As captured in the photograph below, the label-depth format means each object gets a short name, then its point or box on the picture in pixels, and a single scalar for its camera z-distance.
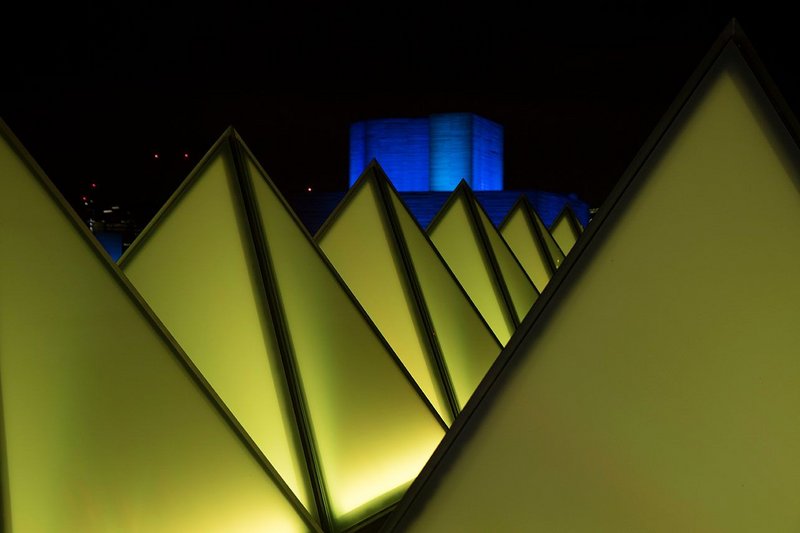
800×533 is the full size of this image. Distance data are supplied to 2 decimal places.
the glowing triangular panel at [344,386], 4.24
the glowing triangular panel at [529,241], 12.42
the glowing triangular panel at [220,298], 4.10
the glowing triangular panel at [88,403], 2.65
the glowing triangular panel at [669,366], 2.19
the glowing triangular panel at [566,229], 15.63
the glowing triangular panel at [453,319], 6.56
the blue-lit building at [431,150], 25.38
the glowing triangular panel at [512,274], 9.54
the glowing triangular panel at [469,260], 8.76
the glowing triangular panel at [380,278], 6.19
